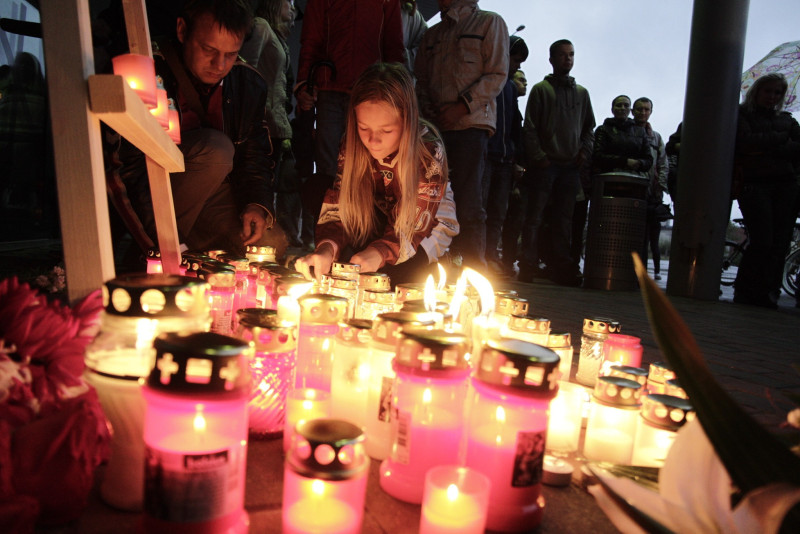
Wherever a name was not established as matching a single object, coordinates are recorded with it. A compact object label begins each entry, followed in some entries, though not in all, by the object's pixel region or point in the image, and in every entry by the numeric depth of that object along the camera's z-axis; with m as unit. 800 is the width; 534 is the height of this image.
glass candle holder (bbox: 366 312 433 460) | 1.31
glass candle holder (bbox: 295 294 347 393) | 1.43
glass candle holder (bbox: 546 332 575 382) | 1.84
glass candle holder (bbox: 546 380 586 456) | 1.49
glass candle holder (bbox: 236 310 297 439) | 1.27
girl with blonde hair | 3.08
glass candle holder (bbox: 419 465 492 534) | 0.93
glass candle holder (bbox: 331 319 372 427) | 1.40
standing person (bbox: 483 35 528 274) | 5.66
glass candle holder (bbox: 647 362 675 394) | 1.54
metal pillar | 6.07
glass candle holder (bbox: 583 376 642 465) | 1.38
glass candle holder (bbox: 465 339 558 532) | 1.01
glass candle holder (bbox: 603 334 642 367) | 2.13
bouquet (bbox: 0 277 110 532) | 0.88
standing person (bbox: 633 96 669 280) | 7.91
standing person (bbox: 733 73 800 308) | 5.96
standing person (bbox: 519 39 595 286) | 6.32
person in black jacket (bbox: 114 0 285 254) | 2.90
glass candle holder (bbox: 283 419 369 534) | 0.83
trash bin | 6.97
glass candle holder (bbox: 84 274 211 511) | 0.89
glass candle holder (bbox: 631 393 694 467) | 1.27
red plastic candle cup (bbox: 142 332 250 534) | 0.79
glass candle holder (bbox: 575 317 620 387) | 2.21
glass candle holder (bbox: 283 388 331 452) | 1.25
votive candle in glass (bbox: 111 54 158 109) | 1.50
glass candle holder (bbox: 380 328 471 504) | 1.13
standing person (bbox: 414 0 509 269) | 4.57
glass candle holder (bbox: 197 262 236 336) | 1.82
